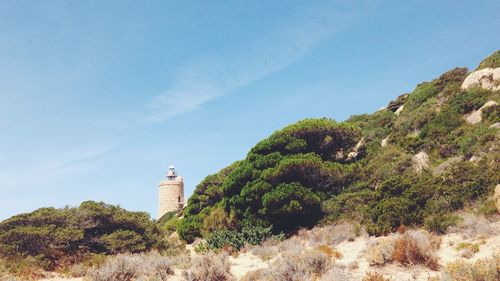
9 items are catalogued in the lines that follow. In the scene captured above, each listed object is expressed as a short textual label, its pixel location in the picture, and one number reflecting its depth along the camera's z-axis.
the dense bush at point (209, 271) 10.30
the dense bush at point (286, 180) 21.83
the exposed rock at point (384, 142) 27.84
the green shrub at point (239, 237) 19.94
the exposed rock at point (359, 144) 28.99
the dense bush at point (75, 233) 14.39
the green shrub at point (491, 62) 28.12
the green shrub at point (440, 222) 12.78
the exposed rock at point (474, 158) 18.02
